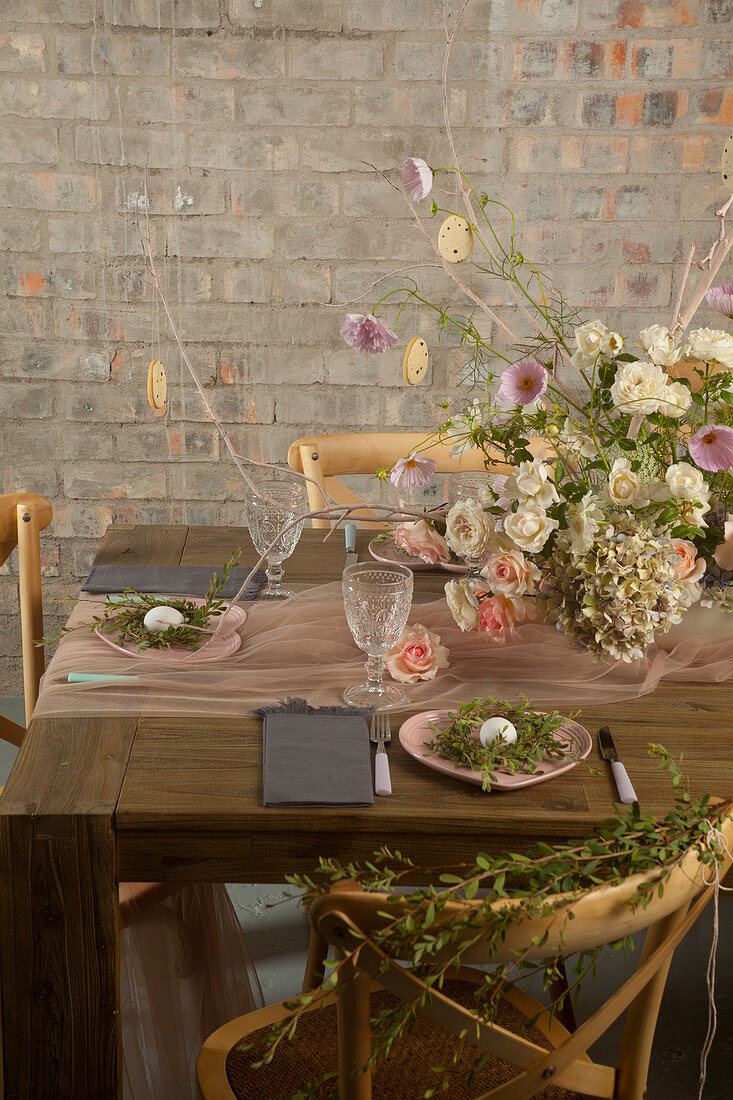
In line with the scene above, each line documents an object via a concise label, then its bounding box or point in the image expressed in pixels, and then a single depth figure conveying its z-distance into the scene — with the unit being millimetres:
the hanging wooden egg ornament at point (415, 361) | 1667
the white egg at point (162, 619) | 1432
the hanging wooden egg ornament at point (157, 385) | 1632
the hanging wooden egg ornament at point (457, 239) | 1416
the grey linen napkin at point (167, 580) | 1617
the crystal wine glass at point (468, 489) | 1511
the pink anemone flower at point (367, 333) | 1441
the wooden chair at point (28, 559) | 1771
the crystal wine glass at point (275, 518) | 1563
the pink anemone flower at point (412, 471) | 1471
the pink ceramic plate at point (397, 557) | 1781
